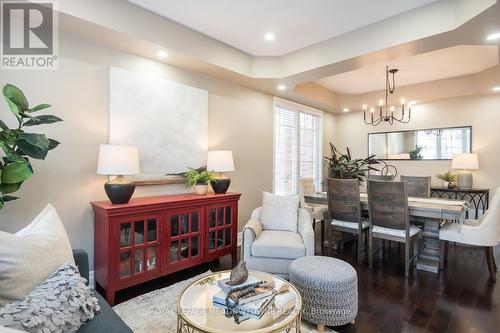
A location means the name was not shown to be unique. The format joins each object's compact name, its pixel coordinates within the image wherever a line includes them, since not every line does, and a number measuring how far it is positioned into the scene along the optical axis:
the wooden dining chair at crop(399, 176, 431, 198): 4.09
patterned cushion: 1.07
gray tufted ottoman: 2.00
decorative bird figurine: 1.74
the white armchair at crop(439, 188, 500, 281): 2.87
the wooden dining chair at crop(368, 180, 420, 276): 3.08
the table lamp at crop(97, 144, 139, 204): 2.51
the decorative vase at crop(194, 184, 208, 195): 3.29
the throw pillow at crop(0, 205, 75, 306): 1.23
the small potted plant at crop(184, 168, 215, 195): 3.27
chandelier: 4.36
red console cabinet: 2.43
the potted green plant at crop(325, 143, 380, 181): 5.40
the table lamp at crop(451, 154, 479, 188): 4.52
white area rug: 2.06
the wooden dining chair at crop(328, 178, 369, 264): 3.51
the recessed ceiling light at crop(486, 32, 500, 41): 2.61
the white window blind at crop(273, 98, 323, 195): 4.98
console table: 4.55
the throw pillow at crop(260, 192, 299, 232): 3.22
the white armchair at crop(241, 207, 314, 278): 2.74
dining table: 2.98
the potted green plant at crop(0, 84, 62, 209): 1.85
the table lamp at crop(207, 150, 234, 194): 3.41
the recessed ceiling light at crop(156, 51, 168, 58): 3.00
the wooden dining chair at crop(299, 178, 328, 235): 4.30
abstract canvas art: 2.89
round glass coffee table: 1.41
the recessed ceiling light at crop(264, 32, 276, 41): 3.20
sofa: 1.25
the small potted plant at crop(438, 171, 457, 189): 4.65
